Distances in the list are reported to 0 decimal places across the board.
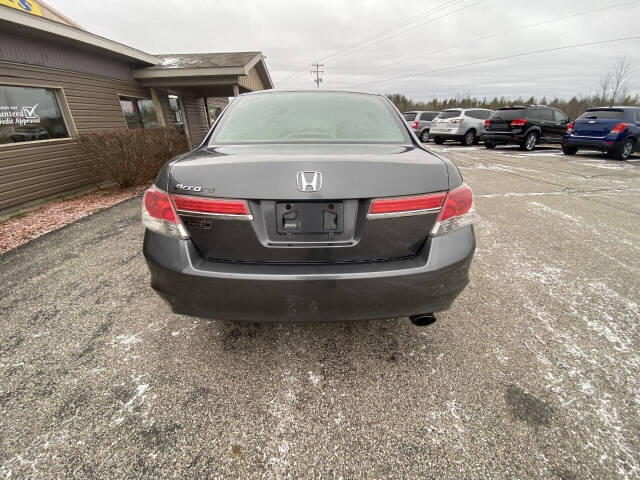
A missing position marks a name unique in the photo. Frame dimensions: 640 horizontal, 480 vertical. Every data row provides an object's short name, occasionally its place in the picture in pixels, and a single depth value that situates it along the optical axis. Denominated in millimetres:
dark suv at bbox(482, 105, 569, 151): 12180
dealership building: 5496
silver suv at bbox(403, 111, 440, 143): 18281
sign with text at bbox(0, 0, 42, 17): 7755
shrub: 5973
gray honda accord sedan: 1351
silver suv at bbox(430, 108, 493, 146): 15031
